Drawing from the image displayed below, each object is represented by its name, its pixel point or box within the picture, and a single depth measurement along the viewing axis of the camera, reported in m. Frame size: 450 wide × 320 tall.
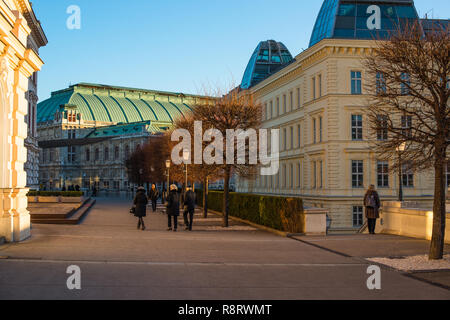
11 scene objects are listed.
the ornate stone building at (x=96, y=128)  120.00
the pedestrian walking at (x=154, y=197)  39.60
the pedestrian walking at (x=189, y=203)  22.33
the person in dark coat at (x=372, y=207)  20.91
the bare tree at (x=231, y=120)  28.17
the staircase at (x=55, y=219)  23.19
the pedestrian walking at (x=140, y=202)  21.70
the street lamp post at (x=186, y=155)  31.86
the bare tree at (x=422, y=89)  12.93
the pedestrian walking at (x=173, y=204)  21.77
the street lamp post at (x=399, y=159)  13.58
